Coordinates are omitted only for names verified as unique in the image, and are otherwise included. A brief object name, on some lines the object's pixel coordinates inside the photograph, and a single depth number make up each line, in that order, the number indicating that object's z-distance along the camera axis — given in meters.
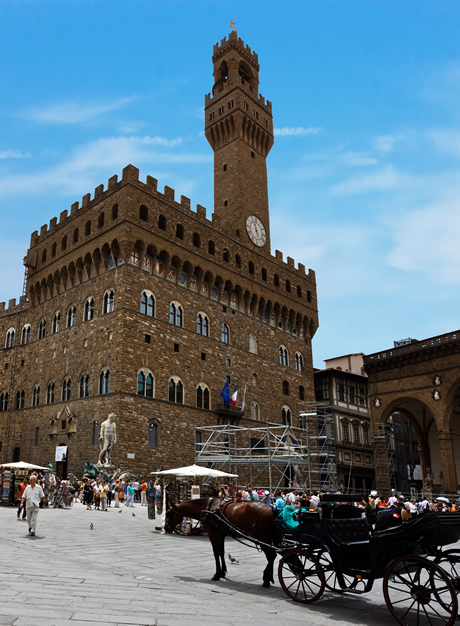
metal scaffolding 26.23
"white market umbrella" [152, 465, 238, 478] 18.54
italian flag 32.27
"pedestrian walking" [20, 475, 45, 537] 12.48
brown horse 7.91
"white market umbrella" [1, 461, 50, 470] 22.17
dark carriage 5.83
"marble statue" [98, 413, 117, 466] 25.08
